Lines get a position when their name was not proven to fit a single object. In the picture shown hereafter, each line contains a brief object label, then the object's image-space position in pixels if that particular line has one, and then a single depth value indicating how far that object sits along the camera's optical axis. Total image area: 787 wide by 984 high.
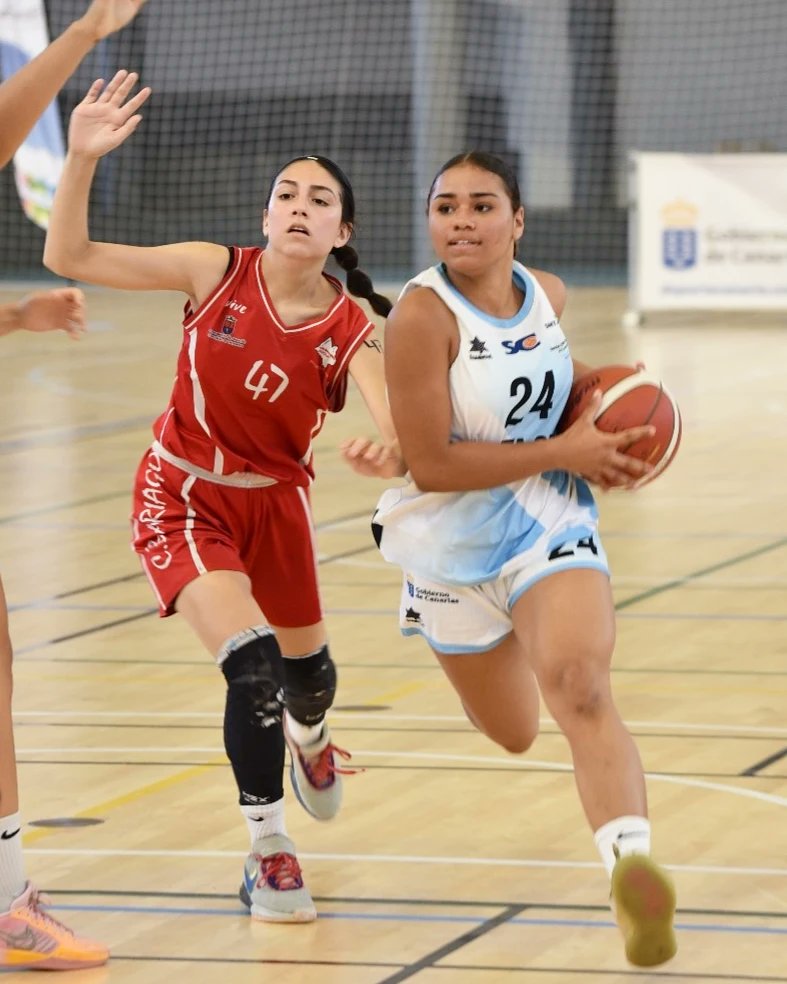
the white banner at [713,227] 31.85
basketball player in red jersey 7.73
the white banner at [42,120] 35.80
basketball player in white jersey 6.98
